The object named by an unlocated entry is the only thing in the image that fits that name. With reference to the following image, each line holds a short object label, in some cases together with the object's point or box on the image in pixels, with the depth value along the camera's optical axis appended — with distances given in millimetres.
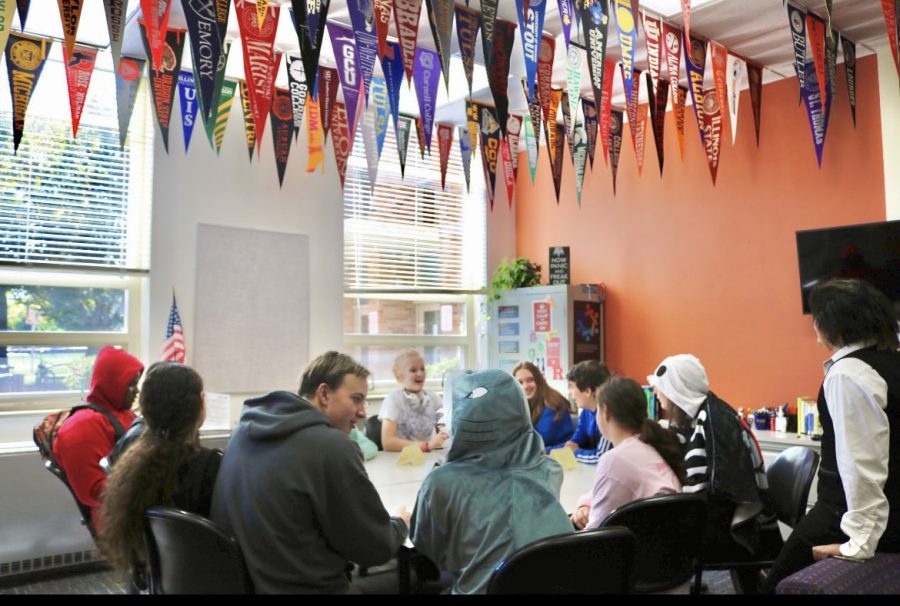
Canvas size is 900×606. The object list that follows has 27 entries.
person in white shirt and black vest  1868
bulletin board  4977
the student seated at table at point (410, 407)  4195
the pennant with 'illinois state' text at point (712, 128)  4926
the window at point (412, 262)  5898
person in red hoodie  2545
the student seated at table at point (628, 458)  2197
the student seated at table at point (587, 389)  3660
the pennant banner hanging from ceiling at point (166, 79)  4012
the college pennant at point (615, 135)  5250
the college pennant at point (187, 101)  4570
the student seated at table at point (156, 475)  1876
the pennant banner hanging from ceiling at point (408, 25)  3338
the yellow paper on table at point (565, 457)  3400
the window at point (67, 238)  4410
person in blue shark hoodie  1776
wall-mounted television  4367
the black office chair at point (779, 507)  2604
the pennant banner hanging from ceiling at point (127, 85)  4266
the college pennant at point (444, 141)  5886
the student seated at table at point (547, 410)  4078
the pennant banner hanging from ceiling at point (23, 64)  3883
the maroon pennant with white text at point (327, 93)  4715
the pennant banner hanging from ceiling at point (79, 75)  4059
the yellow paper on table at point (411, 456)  3506
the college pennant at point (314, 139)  5012
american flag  4746
